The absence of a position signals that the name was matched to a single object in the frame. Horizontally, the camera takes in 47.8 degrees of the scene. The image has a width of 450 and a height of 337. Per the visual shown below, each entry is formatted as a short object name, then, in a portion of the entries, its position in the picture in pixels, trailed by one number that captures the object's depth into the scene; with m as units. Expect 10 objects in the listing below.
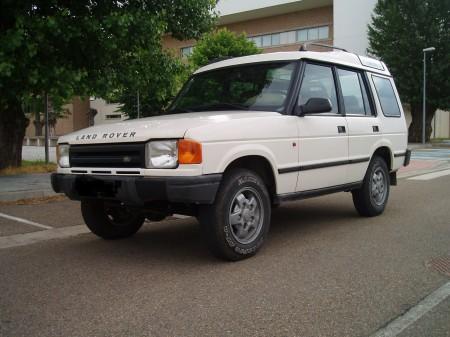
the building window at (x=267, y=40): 46.84
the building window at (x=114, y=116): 60.23
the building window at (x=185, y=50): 51.53
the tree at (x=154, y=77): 11.48
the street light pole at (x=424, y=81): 28.83
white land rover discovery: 4.18
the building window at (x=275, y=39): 46.25
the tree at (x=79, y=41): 8.63
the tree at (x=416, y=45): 30.54
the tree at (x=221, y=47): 32.19
